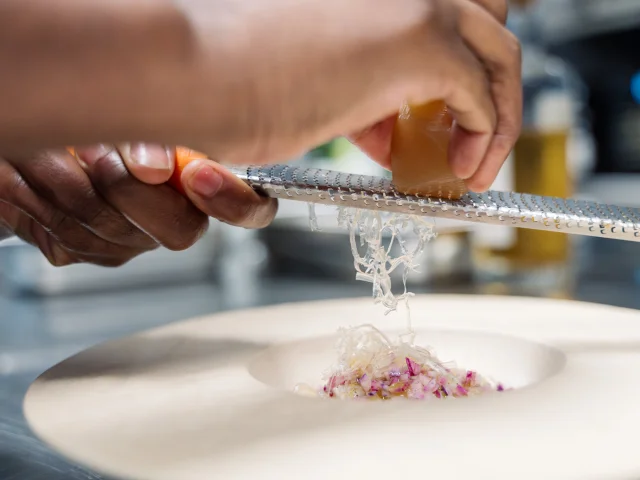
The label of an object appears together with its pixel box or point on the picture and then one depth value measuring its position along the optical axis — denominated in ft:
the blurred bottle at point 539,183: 5.38
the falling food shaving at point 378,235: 2.72
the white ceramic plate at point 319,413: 1.41
